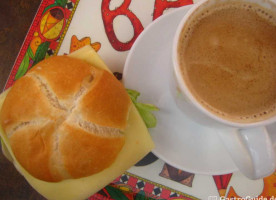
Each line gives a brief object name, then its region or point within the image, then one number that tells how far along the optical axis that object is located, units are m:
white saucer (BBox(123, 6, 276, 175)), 0.24
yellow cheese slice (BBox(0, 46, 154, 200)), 0.24
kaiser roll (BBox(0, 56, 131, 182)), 0.20
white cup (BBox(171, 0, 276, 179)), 0.19
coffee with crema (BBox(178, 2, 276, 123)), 0.21
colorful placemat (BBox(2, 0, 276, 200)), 0.28
